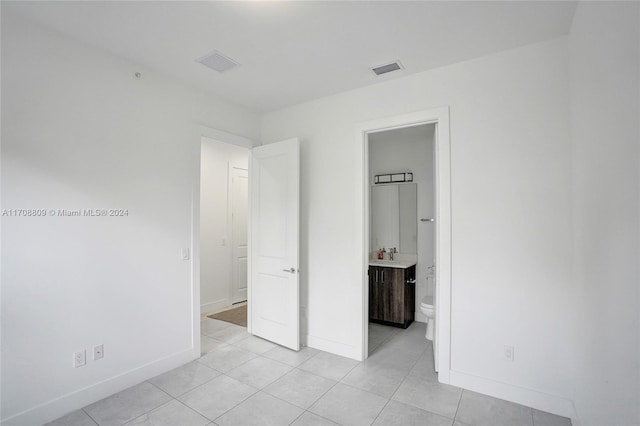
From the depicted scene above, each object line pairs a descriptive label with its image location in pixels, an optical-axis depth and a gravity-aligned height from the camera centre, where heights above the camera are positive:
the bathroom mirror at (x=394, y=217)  4.36 -0.01
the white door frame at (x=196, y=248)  3.03 -0.30
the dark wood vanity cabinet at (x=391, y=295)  3.90 -1.04
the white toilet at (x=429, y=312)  3.34 -1.06
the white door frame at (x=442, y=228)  2.57 -0.10
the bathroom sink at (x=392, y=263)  3.93 -0.63
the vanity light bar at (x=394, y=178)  4.36 +0.57
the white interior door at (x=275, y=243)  3.27 -0.29
